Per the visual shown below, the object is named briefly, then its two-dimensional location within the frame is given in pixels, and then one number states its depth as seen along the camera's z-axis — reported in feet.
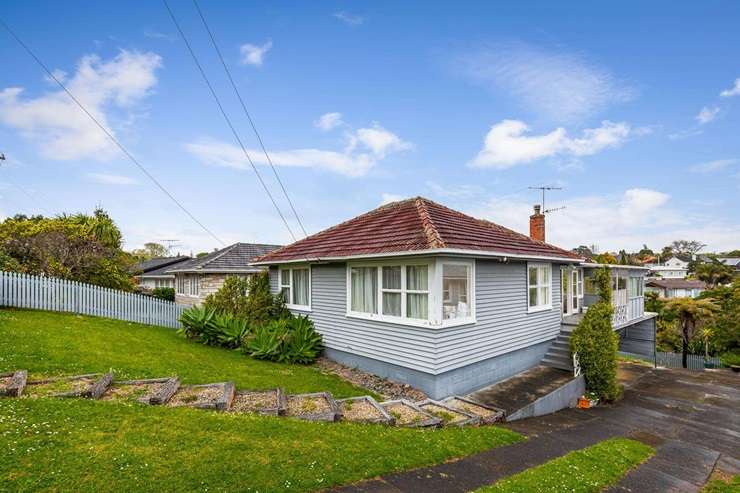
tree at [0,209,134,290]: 53.57
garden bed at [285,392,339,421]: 20.78
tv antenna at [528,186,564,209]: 59.62
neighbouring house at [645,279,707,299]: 152.34
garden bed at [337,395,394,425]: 21.65
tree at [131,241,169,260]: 247.29
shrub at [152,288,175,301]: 94.38
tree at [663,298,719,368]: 69.10
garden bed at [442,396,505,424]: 24.87
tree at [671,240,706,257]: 341.70
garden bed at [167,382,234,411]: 20.76
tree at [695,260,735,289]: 159.84
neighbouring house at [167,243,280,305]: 74.69
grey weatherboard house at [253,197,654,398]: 28.30
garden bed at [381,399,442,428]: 22.30
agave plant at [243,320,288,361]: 37.24
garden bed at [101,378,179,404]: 20.52
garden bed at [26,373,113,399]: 20.08
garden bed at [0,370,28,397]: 19.42
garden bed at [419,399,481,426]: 23.61
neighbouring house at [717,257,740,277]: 240.18
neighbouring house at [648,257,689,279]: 241.14
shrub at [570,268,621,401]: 33.35
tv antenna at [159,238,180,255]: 219.00
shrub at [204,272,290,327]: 44.68
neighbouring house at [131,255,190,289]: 108.36
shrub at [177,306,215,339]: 43.11
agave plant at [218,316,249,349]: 41.34
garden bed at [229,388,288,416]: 20.90
